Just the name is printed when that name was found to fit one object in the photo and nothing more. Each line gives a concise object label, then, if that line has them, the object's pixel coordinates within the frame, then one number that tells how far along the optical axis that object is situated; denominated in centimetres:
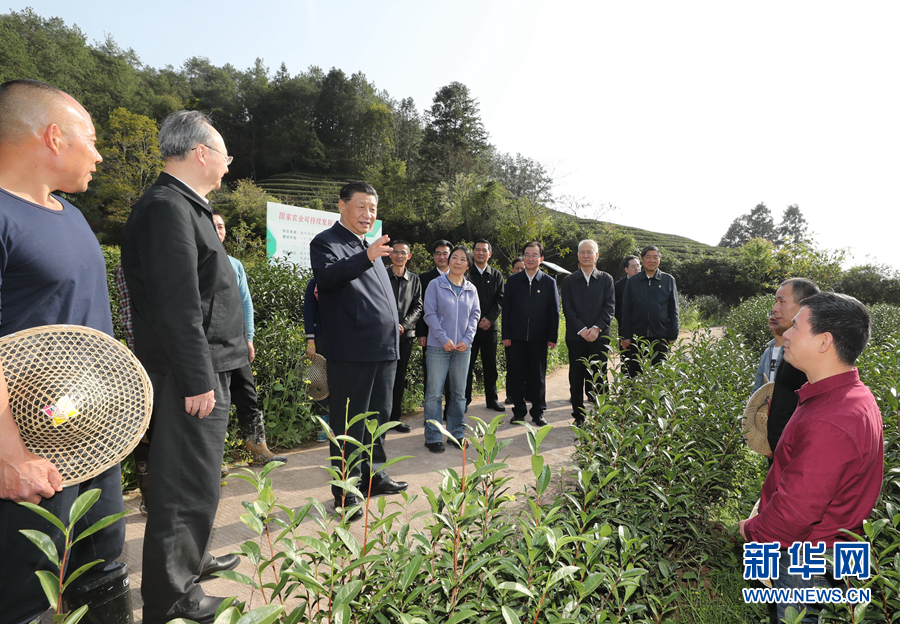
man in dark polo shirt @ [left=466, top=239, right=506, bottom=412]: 644
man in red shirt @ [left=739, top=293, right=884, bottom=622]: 172
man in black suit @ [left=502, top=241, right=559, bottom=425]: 593
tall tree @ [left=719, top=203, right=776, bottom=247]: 7788
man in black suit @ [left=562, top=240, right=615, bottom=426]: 577
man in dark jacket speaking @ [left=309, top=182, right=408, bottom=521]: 327
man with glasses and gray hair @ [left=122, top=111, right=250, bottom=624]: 202
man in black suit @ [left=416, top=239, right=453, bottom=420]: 590
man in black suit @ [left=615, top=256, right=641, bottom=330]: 827
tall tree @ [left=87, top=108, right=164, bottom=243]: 3331
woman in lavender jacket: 497
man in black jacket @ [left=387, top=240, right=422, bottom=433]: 549
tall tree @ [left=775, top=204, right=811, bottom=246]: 7652
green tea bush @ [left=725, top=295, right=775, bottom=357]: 1012
